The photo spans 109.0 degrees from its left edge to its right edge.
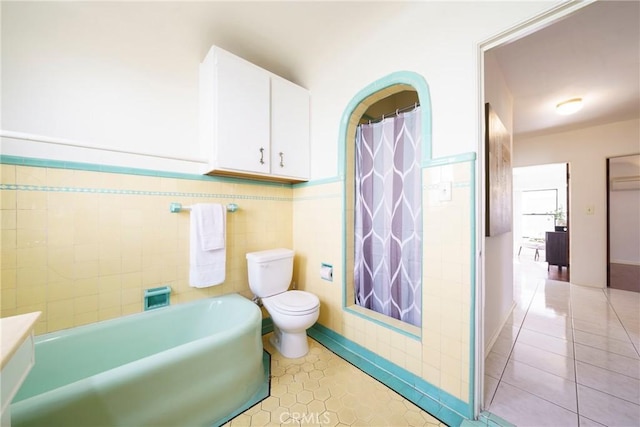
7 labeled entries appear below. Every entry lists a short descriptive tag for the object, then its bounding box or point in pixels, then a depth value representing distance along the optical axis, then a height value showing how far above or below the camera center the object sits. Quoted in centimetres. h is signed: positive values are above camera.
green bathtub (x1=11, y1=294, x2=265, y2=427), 88 -79
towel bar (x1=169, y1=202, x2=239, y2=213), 170 +4
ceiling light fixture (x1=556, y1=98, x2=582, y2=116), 254 +119
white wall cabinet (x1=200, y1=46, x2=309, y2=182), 167 +75
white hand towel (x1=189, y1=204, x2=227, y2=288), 174 -25
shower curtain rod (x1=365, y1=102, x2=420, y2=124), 169 +82
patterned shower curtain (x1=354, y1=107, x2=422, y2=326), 166 -4
